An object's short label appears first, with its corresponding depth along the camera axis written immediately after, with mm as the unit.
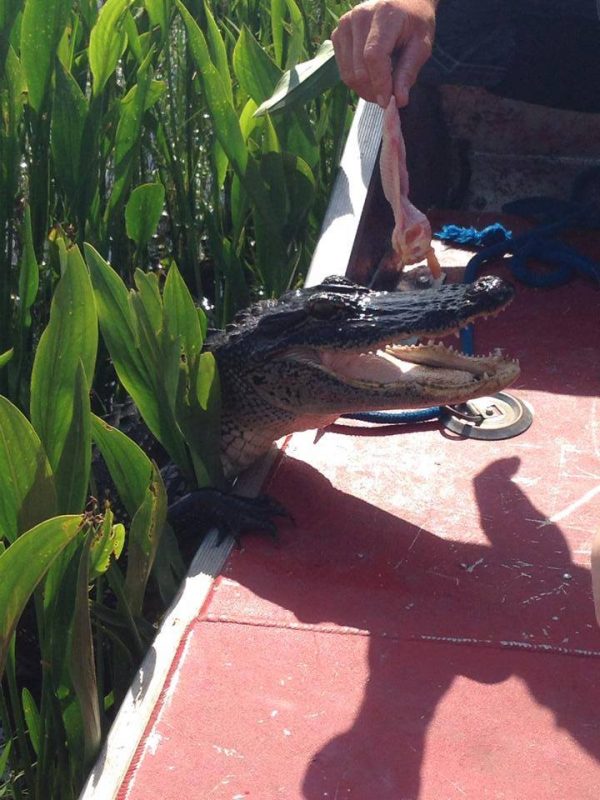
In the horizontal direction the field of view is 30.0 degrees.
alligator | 1873
